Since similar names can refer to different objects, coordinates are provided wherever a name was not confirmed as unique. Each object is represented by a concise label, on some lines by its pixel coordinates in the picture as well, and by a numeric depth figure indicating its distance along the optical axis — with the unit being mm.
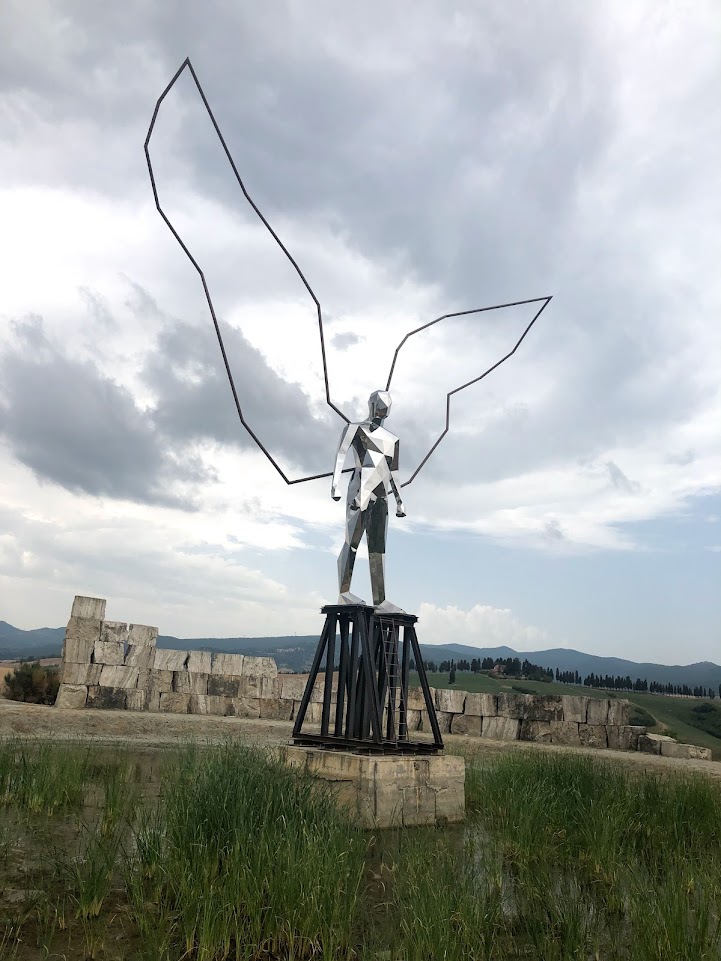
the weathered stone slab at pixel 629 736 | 15573
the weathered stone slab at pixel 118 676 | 16781
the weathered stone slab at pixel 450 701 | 17047
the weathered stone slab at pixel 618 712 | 15930
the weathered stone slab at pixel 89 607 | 16750
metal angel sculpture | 9320
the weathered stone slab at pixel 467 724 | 16672
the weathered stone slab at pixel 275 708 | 18172
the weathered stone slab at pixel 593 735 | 15820
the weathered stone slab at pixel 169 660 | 17891
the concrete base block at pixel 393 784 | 7746
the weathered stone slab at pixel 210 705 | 17500
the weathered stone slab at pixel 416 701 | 17438
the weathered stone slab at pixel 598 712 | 15968
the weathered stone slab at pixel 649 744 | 15219
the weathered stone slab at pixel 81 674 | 16359
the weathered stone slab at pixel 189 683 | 17688
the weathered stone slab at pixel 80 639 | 16453
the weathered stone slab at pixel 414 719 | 17469
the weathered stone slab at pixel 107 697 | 16484
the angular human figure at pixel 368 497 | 9336
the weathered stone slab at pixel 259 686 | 18297
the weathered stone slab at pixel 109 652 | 16805
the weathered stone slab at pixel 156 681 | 17266
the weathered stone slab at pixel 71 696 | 16094
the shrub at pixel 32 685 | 18734
